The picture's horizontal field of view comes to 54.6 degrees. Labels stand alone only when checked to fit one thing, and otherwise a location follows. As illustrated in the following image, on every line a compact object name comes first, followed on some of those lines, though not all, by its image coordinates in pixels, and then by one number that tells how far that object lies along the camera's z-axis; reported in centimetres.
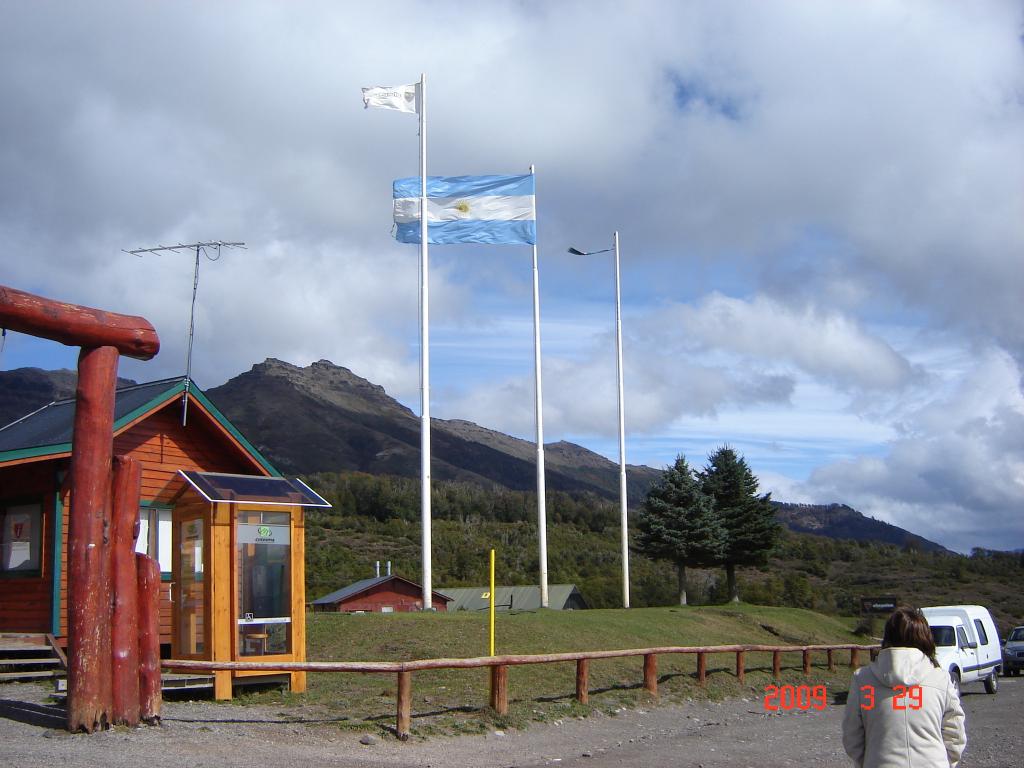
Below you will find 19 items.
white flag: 2544
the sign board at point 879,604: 3133
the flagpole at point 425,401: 2325
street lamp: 3168
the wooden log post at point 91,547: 1016
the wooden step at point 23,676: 1428
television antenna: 1386
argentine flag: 2573
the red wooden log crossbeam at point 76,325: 995
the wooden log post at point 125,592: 1047
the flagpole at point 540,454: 2641
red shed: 3891
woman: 544
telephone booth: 1352
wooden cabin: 1364
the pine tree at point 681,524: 4325
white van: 2134
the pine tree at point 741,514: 4644
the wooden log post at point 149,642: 1077
